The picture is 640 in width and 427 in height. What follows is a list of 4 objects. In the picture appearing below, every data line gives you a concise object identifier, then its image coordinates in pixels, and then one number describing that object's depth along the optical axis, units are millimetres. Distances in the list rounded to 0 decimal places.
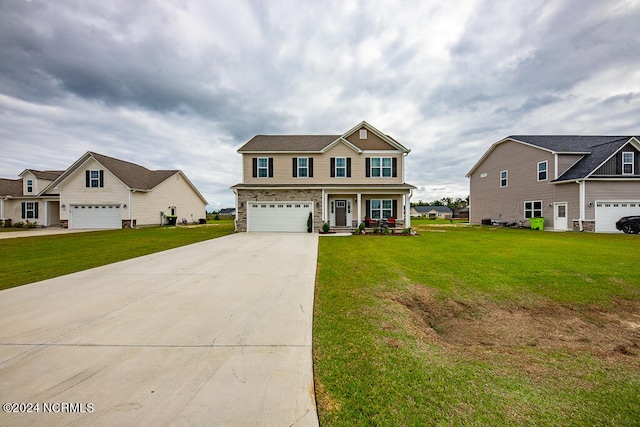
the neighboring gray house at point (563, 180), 17750
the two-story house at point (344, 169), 19219
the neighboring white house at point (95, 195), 23000
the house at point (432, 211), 77750
